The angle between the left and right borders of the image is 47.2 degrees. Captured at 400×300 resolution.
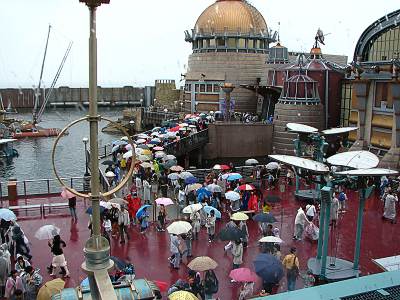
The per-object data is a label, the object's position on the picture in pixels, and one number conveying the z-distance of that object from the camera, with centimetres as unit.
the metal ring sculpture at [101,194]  408
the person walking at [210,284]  1205
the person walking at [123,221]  1697
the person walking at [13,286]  1194
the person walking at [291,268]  1295
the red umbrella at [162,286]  1130
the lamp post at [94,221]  395
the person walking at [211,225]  1709
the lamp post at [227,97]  4231
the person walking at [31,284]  1228
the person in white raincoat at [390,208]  1998
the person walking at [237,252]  1429
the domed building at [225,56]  5756
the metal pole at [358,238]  1362
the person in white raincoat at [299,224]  1738
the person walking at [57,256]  1393
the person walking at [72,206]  1900
